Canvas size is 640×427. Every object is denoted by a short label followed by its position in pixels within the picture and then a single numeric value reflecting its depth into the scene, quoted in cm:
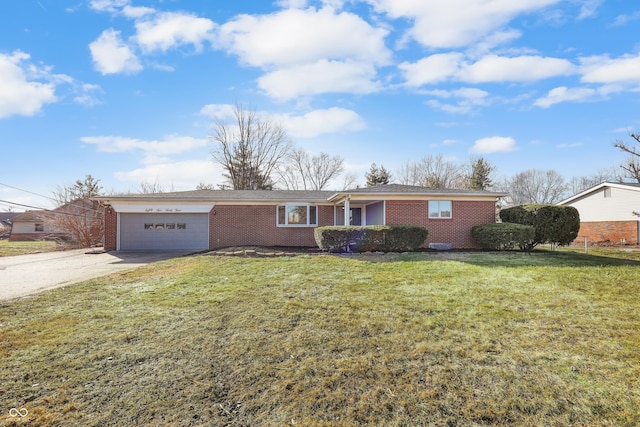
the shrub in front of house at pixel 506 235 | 1262
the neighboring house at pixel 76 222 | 2003
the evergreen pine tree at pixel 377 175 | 3544
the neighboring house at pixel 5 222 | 3798
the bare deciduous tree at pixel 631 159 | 2530
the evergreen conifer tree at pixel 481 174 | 3531
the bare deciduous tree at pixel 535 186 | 4781
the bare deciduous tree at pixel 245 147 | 3600
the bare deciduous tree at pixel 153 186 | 3691
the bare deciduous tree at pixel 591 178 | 4303
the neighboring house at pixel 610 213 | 1947
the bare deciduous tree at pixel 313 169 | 4003
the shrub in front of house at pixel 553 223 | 1308
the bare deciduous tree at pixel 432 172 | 3941
